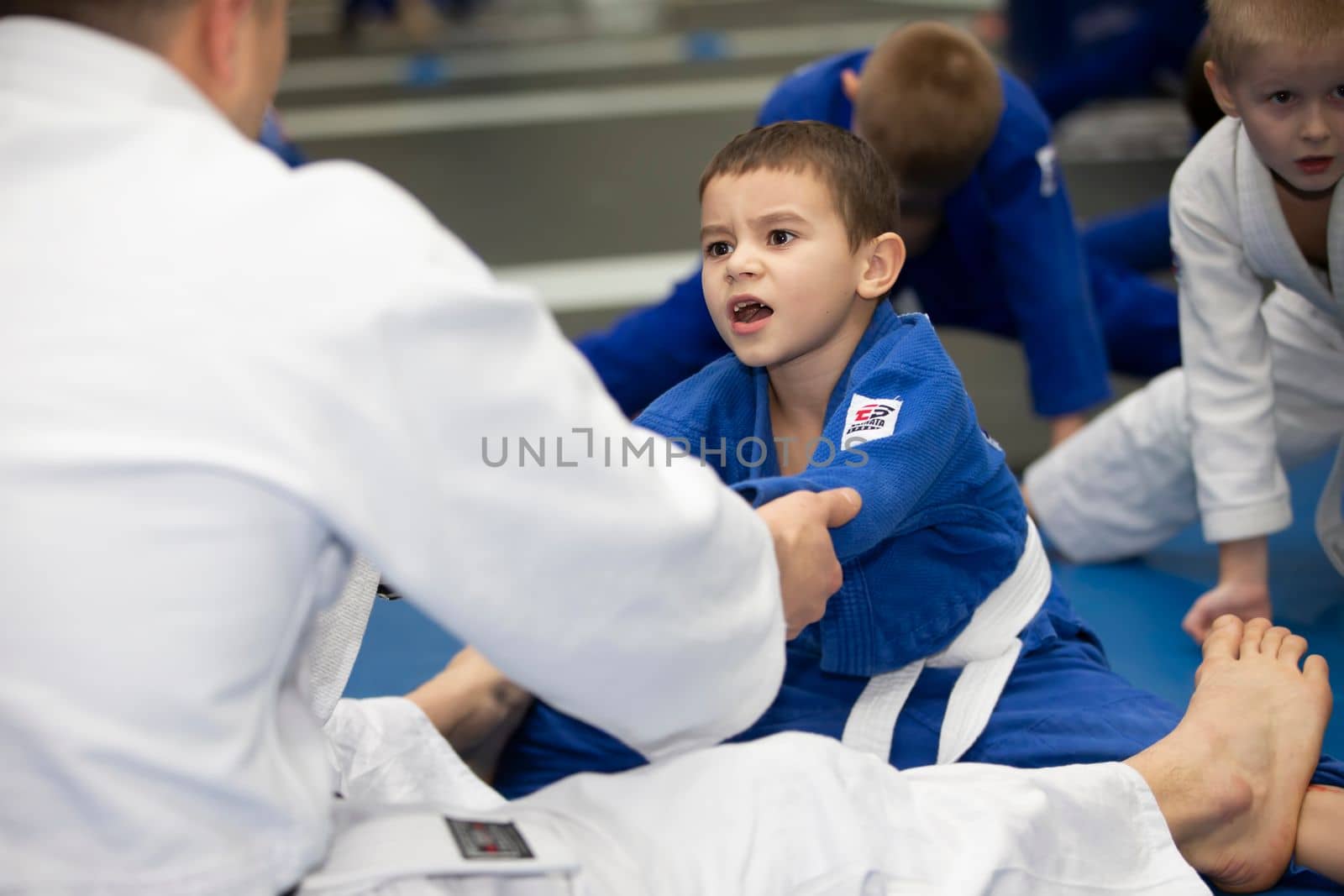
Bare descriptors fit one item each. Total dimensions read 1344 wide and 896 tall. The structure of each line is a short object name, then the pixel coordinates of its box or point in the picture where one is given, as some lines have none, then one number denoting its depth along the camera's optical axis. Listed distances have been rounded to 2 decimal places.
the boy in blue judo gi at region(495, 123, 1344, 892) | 4.20
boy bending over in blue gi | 4.89
